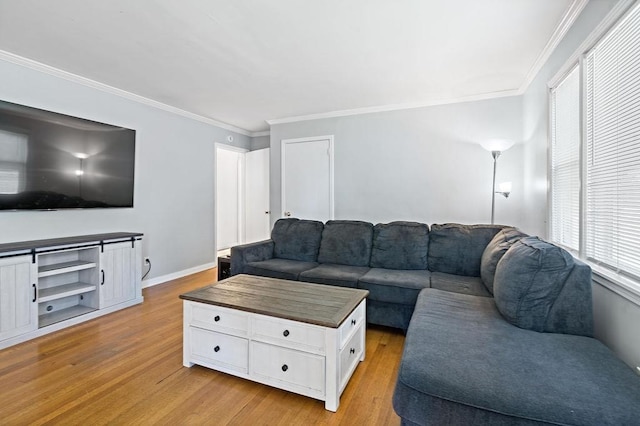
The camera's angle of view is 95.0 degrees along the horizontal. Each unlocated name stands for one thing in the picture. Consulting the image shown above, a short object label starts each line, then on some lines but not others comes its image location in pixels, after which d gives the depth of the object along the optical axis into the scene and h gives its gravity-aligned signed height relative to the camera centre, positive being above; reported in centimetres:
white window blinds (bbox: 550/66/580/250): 203 +40
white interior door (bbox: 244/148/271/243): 530 +31
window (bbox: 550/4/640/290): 140 +36
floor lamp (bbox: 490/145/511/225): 327 +28
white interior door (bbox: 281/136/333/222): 443 +52
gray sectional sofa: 102 -62
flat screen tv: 256 +48
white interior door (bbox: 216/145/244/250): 597 +20
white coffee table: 164 -76
